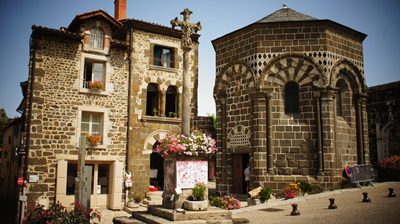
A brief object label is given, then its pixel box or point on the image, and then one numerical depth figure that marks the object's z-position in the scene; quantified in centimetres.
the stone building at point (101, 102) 1441
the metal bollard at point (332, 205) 945
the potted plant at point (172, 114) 1761
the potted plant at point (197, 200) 835
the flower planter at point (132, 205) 1519
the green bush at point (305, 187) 1246
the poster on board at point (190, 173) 875
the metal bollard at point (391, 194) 1042
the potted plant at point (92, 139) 1520
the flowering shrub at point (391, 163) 1455
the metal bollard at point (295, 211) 907
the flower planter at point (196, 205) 834
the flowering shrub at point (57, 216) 824
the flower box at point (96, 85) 1558
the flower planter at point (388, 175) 1466
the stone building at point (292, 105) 1302
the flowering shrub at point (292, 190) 1211
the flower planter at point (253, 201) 1181
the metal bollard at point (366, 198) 995
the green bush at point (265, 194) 1192
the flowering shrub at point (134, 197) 1566
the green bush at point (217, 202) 1080
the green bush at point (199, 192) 858
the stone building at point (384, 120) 1739
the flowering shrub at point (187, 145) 876
